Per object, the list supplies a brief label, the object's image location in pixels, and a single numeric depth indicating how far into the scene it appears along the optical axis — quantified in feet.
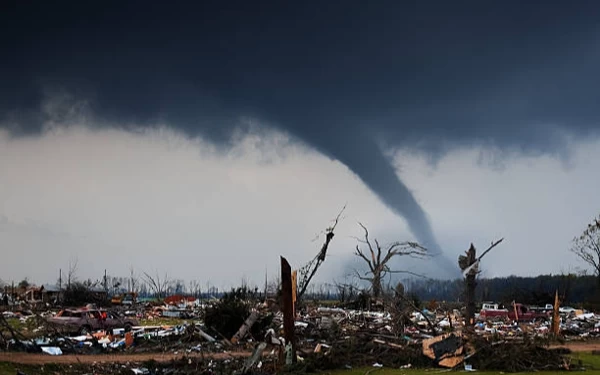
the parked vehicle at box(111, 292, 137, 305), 168.19
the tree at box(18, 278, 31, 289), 223.96
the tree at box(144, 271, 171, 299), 190.71
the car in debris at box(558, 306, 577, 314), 140.26
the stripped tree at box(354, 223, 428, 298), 133.63
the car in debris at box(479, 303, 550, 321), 128.36
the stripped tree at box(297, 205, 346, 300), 97.50
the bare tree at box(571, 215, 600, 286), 175.83
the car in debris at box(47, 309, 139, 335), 85.87
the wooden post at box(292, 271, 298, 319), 82.68
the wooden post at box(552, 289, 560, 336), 91.04
